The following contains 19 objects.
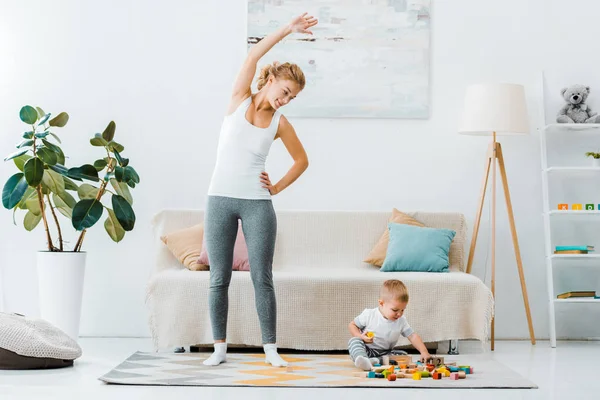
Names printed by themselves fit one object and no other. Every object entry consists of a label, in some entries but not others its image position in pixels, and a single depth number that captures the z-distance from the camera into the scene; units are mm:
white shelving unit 5111
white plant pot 4711
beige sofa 4469
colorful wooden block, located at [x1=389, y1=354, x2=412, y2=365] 3919
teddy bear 5216
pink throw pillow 4777
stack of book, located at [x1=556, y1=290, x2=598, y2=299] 5137
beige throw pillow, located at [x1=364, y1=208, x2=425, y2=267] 5016
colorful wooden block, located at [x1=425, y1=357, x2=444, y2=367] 3914
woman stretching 3865
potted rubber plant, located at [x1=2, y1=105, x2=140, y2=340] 4596
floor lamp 5000
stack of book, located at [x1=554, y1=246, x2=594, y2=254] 5117
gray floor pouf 3777
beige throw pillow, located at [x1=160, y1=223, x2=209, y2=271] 4819
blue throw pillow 4828
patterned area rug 3479
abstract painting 5348
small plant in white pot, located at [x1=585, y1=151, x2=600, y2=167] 5246
